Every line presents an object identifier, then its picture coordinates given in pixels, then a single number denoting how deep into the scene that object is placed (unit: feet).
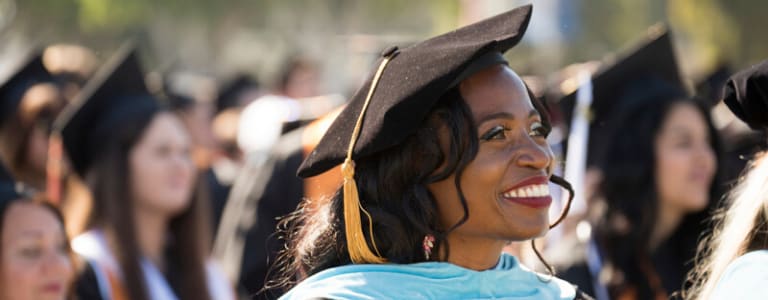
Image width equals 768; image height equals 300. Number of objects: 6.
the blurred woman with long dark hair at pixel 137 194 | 20.43
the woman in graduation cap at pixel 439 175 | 12.28
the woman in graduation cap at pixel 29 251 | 17.85
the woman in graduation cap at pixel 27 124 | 24.25
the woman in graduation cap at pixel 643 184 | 21.02
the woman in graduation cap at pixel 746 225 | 12.75
